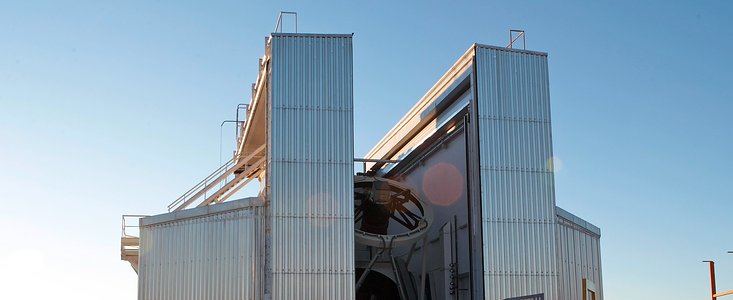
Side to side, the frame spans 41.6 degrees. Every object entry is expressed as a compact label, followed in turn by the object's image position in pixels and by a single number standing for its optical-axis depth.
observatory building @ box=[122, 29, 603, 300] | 25.00
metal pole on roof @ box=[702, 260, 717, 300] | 42.53
